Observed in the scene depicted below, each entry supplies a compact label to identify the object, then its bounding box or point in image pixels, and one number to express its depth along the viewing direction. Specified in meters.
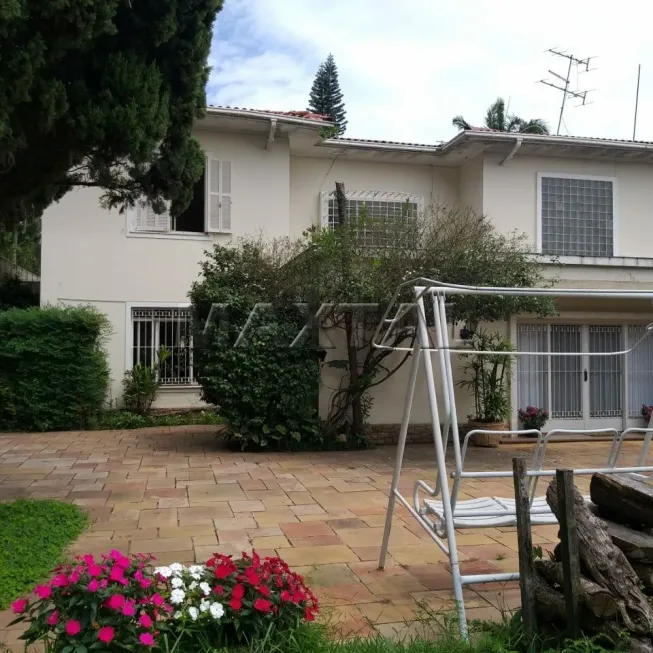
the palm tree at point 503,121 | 23.12
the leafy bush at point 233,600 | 2.80
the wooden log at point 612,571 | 2.97
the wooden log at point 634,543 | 3.31
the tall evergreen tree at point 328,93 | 31.02
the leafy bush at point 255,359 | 9.58
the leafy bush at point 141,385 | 12.68
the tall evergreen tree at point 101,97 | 4.77
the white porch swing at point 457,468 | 3.58
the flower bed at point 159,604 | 2.57
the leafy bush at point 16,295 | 13.82
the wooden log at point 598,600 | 2.94
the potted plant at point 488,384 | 10.79
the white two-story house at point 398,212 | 12.07
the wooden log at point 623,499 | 3.36
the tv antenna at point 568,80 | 17.08
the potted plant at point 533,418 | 11.46
